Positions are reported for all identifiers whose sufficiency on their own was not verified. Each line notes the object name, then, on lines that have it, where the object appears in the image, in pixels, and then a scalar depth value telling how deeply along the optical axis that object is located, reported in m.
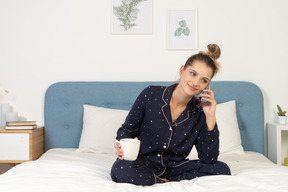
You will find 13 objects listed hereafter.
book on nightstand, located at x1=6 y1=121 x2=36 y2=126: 2.53
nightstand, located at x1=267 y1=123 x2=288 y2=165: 2.60
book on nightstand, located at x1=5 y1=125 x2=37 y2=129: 2.51
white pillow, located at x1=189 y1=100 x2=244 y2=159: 2.47
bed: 2.07
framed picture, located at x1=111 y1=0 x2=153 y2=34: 2.87
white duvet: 1.36
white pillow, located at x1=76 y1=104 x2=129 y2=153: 2.49
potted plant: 2.69
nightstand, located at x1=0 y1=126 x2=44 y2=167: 2.48
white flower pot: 2.68
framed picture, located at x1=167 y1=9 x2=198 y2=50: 2.87
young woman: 1.67
